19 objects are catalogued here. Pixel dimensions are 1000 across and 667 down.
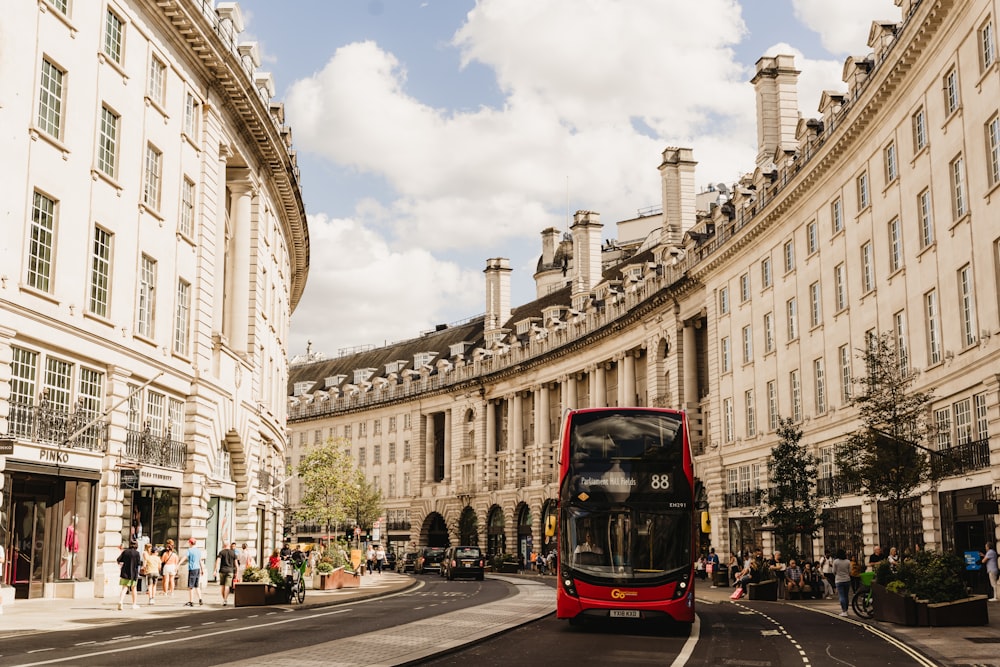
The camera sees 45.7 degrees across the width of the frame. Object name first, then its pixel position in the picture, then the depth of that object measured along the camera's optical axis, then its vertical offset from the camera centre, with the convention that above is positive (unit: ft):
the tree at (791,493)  144.36 +2.11
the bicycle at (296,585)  106.73 -6.36
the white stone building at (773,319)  114.42 +30.57
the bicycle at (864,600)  94.68 -7.12
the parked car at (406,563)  299.11 -12.43
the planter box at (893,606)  83.20 -6.94
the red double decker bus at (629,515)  74.59 -0.20
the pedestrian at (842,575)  99.66 -5.45
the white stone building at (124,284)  90.84 +21.07
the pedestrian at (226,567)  105.29 -4.61
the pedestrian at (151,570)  99.50 -4.55
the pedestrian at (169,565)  104.73 -4.40
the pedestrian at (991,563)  102.63 -4.67
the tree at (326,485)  265.34 +6.60
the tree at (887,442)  105.29 +6.01
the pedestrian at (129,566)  93.09 -3.94
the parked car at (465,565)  212.23 -9.21
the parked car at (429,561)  278.67 -11.16
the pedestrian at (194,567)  101.84 -4.56
